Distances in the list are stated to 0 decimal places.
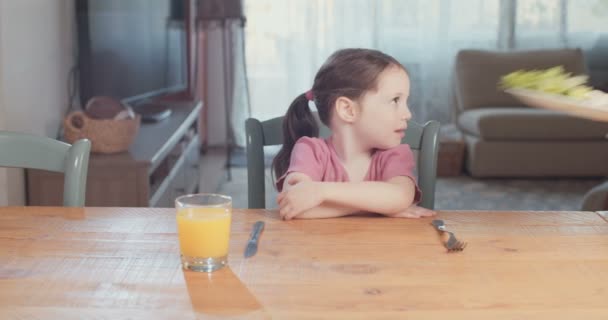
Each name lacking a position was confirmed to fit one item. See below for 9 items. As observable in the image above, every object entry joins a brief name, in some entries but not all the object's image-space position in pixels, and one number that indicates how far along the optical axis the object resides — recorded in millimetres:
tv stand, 2666
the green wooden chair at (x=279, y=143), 1714
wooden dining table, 959
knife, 1178
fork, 1200
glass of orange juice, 1103
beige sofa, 4703
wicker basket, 2738
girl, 1385
